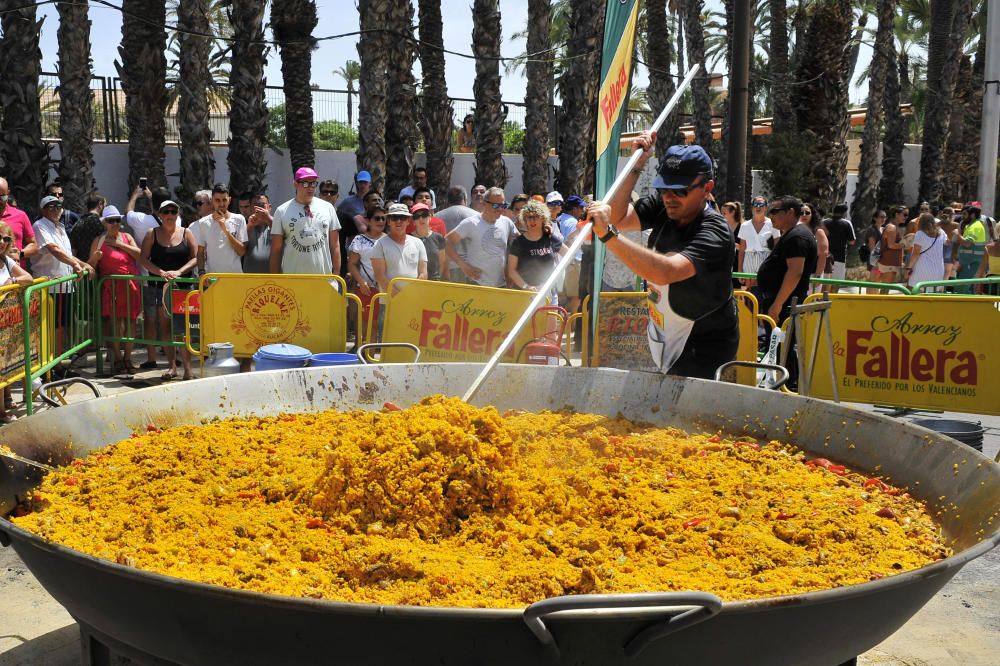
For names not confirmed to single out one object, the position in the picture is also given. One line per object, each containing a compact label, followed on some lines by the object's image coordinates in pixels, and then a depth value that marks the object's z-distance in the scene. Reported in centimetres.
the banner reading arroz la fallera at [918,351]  743
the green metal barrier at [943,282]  905
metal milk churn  777
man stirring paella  437
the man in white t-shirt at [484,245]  1079
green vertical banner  454
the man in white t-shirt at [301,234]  981
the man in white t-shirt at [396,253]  954
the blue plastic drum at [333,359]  746
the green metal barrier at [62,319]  796
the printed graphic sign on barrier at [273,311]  920
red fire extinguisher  780
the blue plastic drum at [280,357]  745
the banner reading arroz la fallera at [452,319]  830
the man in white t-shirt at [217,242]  1048
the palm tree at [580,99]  1836
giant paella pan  213
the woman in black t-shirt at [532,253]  1034
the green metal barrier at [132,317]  1026
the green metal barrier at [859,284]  853
